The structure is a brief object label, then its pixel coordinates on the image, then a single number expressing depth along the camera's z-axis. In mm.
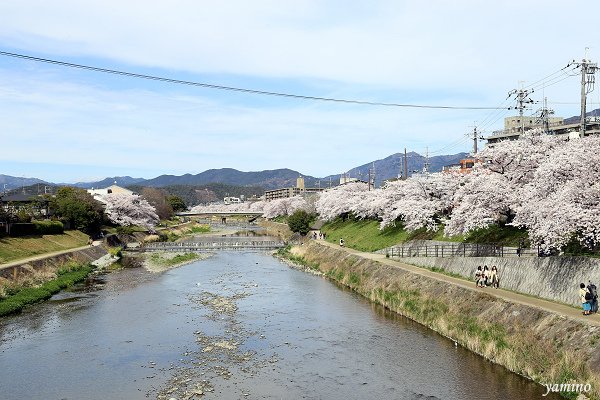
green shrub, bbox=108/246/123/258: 69125
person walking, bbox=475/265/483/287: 29625
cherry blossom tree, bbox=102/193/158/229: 95125
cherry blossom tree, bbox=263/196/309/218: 148225
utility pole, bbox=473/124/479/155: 68938
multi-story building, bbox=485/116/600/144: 93938
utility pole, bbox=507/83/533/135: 66450
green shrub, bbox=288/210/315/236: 90125
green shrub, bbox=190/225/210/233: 130750
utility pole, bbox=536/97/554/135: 60388
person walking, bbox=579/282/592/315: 20625
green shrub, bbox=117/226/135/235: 86562
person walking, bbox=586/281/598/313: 20906
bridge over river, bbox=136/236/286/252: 78562
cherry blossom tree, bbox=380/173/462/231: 48688
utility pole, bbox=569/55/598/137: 33312
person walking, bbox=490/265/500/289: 29203
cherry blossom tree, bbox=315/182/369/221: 85875
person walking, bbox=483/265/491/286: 29525
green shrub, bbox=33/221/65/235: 61344
